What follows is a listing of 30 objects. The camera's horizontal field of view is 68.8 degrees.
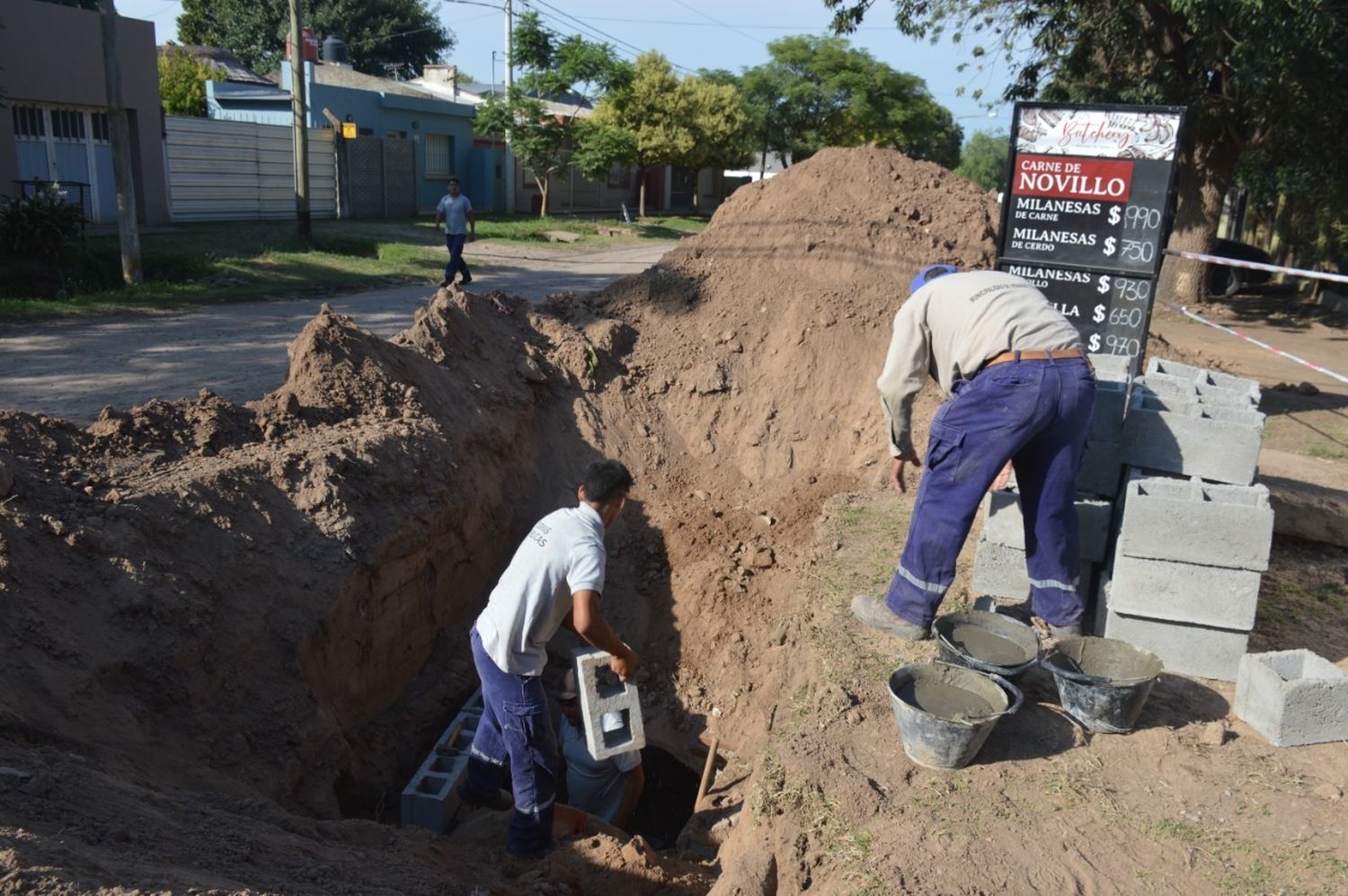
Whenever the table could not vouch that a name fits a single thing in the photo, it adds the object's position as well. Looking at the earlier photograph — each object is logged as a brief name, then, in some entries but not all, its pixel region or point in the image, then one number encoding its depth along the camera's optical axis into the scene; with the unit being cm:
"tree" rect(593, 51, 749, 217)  3038
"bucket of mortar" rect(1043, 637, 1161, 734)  398
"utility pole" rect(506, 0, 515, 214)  2771
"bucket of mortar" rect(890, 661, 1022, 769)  374
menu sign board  775
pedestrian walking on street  1434
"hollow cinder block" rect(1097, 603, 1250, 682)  442
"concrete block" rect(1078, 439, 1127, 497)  486
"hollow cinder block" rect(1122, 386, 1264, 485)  454
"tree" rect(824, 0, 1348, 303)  1173
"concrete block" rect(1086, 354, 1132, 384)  522
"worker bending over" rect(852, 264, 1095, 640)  432
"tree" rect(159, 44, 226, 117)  2678
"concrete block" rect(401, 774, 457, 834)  493
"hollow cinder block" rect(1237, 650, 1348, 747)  396
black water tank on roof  3434
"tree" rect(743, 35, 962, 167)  3834
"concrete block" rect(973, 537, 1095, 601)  493
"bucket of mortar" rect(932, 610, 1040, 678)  412
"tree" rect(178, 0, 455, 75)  4256
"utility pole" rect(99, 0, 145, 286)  1302
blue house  2556
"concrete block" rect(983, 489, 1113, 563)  476
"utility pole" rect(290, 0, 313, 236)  1747
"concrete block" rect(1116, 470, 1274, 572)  416
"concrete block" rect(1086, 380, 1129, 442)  484
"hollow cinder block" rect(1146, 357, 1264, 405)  514
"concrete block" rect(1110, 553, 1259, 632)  428
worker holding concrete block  425
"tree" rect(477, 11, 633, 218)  2631
